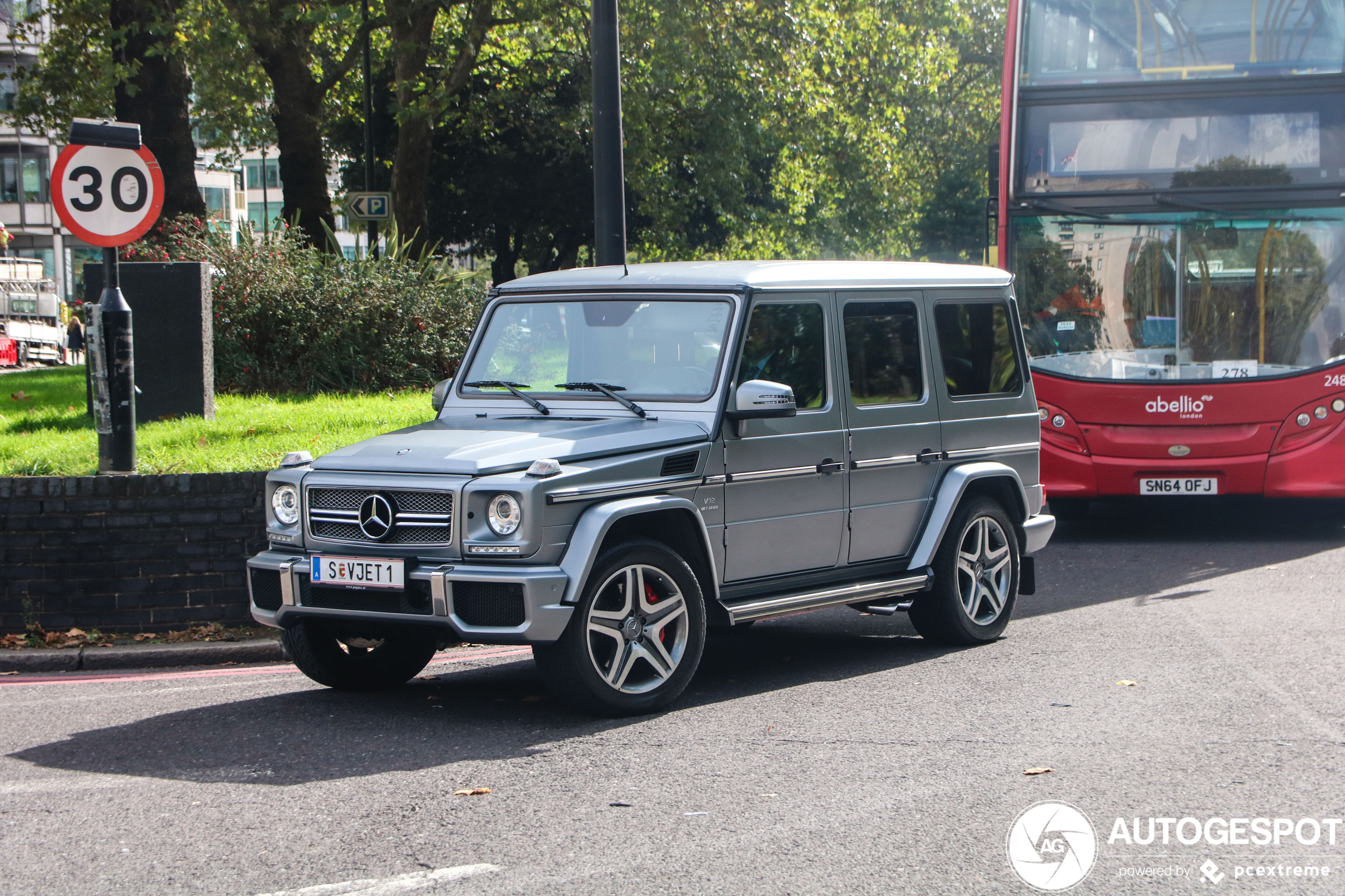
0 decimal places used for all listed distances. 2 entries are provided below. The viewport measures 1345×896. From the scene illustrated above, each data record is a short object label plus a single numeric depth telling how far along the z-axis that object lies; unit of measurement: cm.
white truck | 4788
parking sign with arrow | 2420
